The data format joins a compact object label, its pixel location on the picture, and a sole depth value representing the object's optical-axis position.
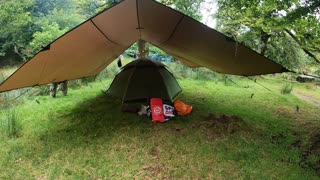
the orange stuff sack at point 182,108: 3.12
